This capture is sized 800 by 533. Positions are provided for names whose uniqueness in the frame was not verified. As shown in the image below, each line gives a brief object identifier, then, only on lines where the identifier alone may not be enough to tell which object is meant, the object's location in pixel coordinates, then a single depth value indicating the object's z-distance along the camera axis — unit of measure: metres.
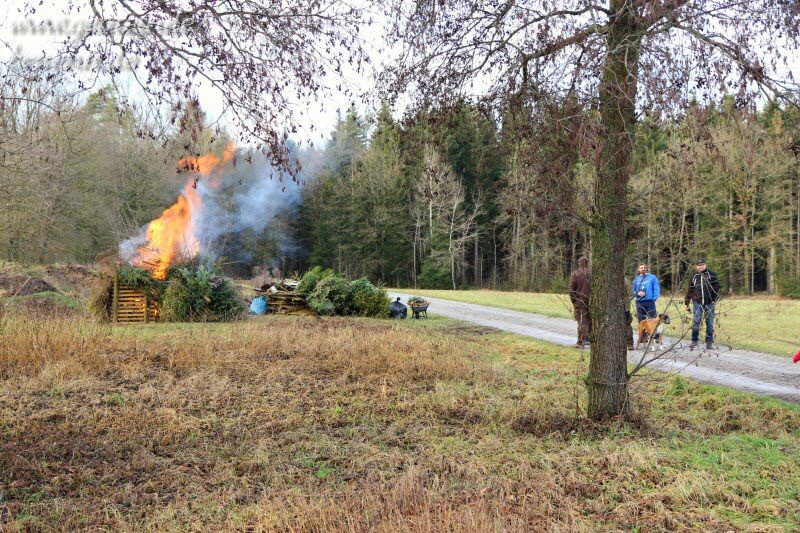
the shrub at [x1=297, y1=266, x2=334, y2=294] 20.05
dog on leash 11.90
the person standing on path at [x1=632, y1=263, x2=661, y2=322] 12.10
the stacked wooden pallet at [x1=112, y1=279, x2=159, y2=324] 16.34
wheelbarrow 19.81
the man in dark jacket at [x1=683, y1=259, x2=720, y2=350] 11.91
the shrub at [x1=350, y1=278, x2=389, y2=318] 19.72
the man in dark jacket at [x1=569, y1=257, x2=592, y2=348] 12.34
